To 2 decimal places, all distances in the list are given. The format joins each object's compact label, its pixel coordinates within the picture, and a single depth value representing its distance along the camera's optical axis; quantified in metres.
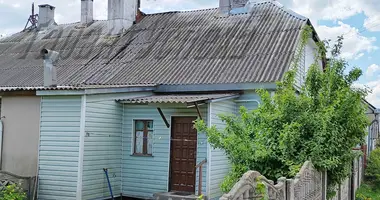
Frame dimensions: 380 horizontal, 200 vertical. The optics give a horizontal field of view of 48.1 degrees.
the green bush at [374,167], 17.12
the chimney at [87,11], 20.42
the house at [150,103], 10.78
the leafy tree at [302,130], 7.55
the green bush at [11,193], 9.49
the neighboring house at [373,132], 21.03
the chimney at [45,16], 21.77
